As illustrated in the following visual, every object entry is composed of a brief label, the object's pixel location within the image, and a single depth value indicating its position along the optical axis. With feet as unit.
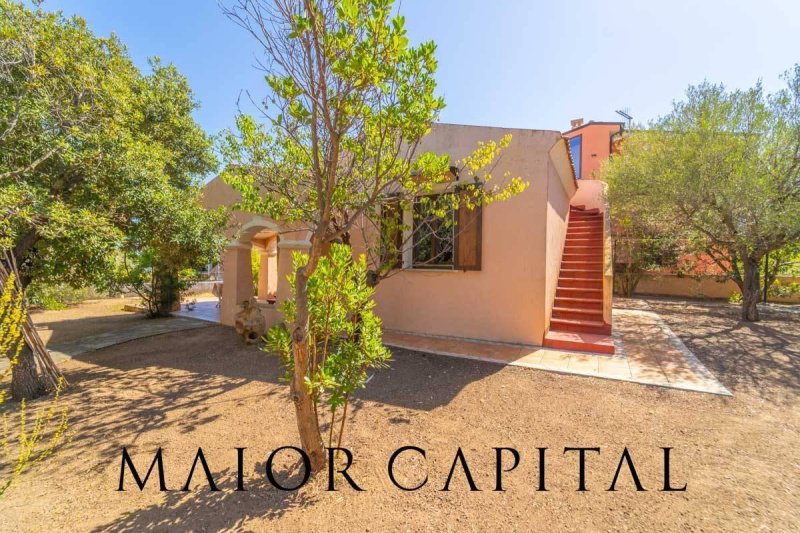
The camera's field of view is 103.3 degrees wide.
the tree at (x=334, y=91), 7.99
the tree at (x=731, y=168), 25.07
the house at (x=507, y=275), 22.95
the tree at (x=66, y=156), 13.69
